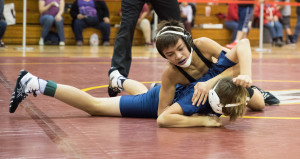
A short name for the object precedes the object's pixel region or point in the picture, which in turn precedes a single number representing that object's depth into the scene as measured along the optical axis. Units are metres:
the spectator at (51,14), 10.68
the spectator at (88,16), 10.98
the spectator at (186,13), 11.72
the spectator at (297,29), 12.35
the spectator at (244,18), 10.52
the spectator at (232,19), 11.99
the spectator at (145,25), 11.45
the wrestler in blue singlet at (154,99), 3.29
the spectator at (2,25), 9.54
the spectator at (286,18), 12.94
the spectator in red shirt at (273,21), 12.45
